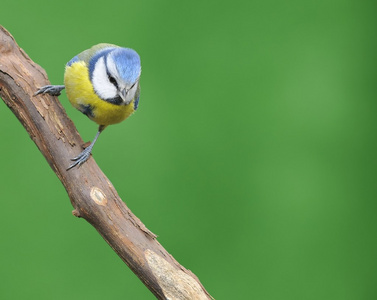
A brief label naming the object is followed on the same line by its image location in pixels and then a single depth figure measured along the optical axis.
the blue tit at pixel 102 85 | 3.21
